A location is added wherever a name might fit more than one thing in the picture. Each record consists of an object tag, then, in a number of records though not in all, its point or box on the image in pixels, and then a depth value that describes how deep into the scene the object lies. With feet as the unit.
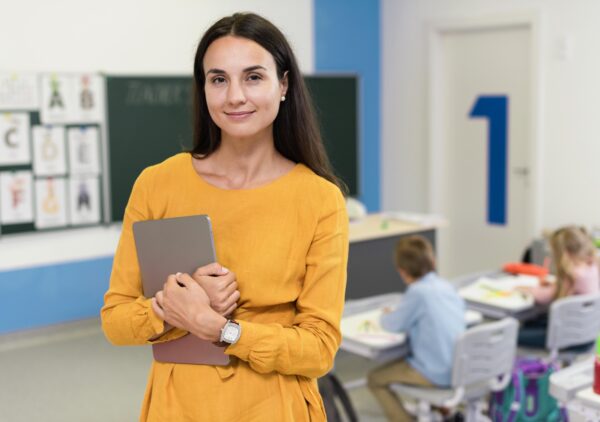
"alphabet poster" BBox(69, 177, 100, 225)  18.47
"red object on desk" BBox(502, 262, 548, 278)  15.14
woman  4.31
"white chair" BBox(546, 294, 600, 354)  12.51
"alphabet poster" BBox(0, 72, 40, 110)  17.08
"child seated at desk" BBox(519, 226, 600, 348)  13.17
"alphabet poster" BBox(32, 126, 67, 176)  17.76
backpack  11.48
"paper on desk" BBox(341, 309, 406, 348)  11.19
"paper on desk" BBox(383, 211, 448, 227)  17.67
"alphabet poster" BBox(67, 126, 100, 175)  18.30
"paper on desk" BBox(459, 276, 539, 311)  13.12
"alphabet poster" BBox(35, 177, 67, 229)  17.94
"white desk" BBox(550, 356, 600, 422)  7.30
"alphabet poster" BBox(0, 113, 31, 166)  17.21
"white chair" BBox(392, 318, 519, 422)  11.04
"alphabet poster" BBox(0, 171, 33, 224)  17.43
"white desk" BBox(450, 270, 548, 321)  13.01
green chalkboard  18.74
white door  21.40
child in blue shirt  11.34
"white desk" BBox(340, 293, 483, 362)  11.09
